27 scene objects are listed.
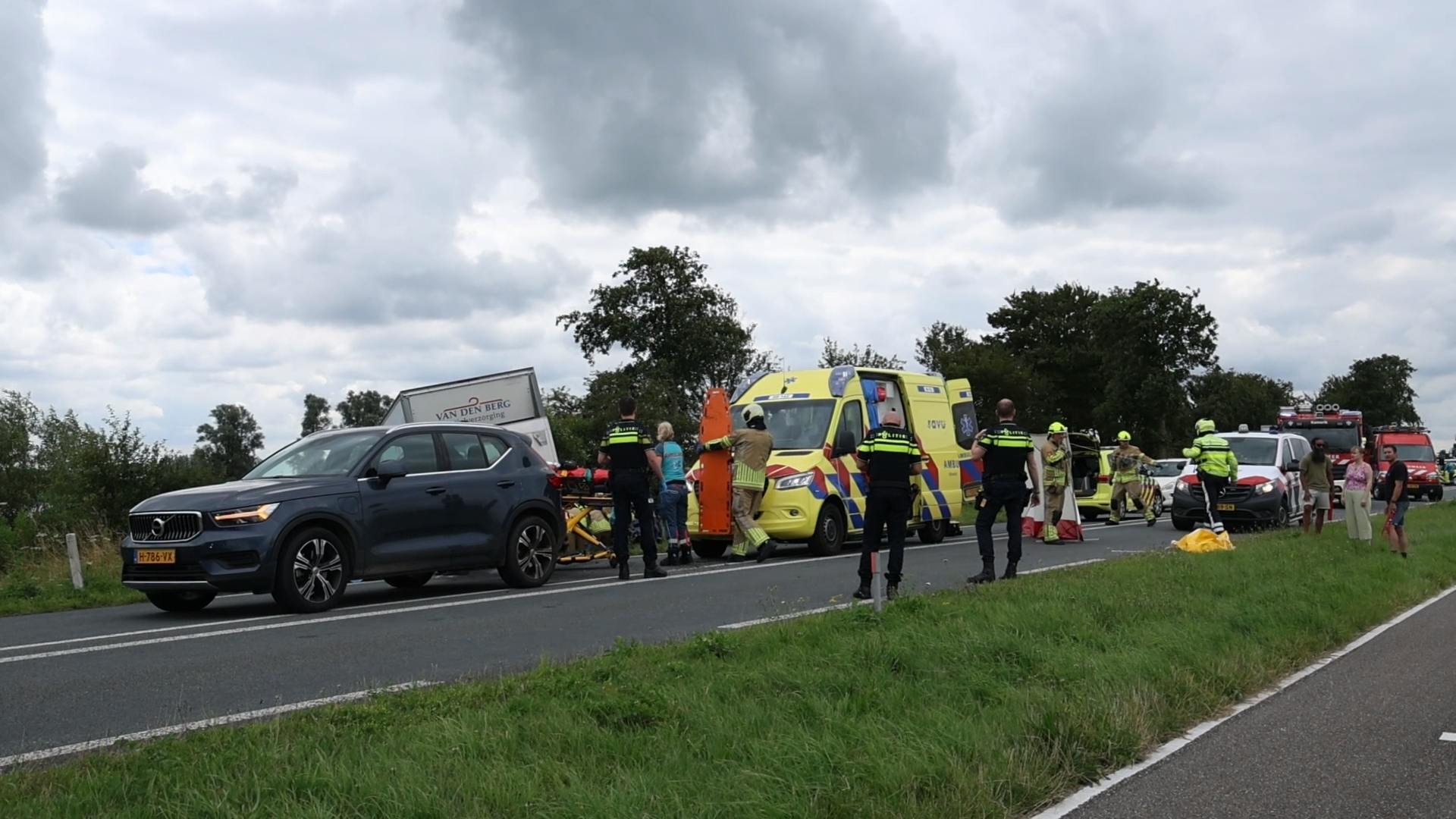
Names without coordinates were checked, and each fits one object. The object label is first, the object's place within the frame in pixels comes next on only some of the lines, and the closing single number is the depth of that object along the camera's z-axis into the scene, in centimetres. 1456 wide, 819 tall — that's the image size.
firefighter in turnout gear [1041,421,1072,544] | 2025
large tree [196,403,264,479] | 12238
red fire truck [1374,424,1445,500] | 4359
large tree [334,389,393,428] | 11525
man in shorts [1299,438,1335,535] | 2005
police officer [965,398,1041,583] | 1320
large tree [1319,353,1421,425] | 12581
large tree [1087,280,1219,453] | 7156
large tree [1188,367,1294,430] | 7825
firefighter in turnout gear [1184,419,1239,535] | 2114
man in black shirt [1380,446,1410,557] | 1647
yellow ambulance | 1730
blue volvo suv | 1076
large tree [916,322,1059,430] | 6744
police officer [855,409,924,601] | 1156
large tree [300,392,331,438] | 11975
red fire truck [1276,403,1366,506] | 3478
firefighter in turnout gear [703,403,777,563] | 1662
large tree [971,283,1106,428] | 7612
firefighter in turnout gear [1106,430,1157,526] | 2638
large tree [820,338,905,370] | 5884
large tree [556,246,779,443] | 6041
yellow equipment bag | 1653
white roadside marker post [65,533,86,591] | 1512
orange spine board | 1692
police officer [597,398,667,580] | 1379
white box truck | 2155
